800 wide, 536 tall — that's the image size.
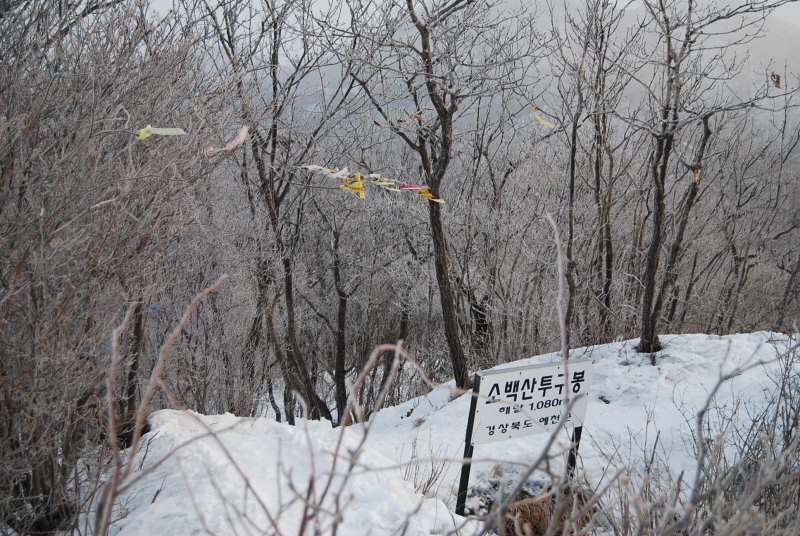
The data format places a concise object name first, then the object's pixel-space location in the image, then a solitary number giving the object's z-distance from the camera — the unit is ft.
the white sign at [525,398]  11.81
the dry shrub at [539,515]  11.55
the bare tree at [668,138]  18.58
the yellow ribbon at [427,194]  18.79
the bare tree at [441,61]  21.17
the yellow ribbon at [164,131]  10.82
